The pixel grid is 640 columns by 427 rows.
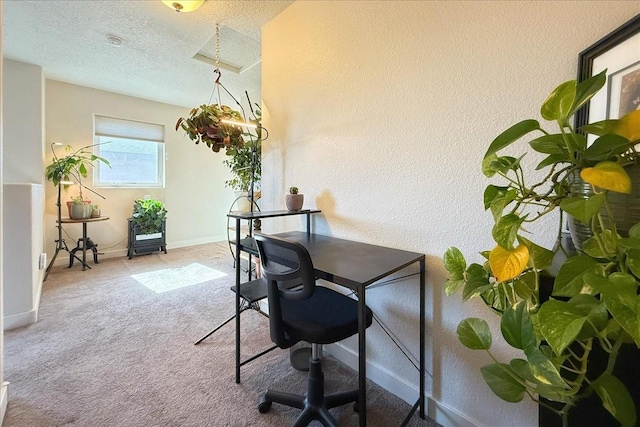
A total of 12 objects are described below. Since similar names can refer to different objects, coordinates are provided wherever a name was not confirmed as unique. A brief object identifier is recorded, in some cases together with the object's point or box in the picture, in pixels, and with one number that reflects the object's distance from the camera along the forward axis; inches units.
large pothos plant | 18.1
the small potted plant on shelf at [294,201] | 72.8
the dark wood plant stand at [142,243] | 171.6
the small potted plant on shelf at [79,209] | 148.3
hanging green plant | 81.0
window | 167.6
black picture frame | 31.7
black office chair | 44.5
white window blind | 166.7
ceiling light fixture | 77.3
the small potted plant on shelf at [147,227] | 172.1
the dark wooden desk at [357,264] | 39.5
